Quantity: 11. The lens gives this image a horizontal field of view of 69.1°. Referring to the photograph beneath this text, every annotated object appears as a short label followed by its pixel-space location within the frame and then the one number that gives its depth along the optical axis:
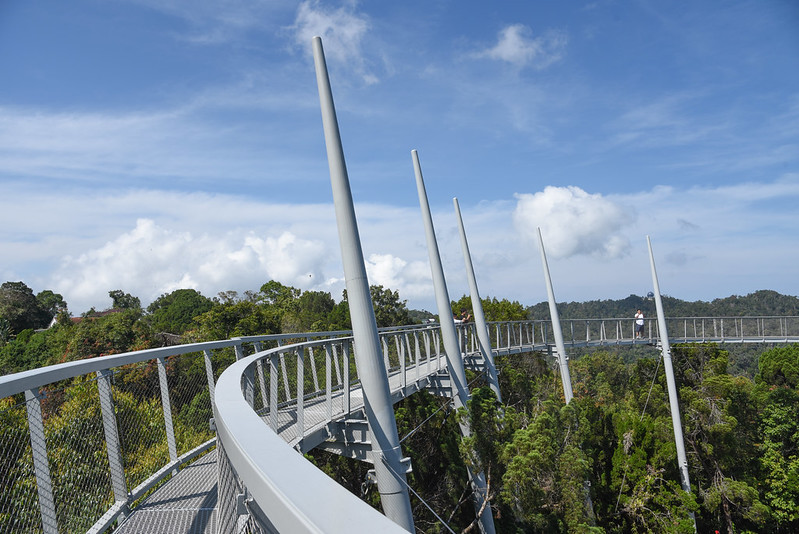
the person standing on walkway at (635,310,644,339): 34.53
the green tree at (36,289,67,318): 83.94
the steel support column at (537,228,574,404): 24.05
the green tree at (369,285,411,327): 48.91
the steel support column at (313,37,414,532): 7.61
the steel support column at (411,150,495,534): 14.66
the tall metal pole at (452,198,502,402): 19.14
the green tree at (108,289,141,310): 98.19
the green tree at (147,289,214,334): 85.19
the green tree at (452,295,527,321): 49.97
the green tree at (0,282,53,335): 65.94
